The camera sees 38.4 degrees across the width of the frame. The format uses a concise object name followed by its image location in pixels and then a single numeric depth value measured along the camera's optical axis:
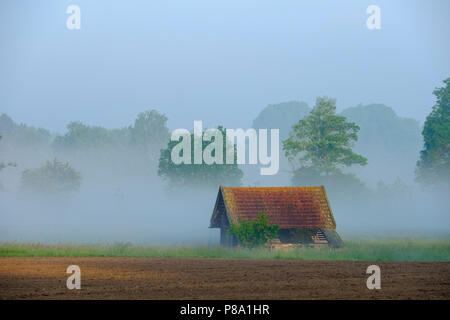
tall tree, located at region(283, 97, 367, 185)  92.50
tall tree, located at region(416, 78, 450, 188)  83.62
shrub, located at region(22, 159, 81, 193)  127.88
